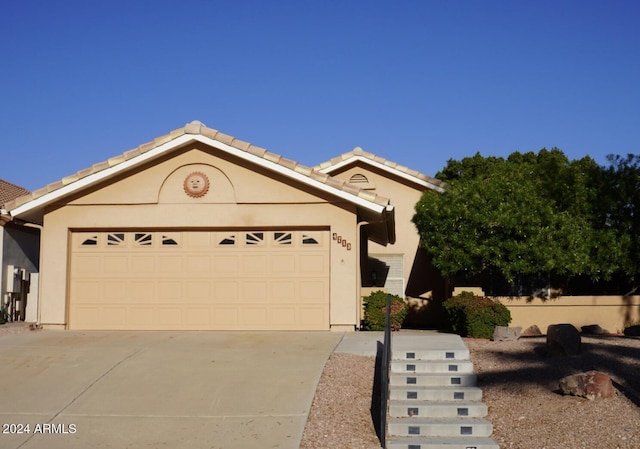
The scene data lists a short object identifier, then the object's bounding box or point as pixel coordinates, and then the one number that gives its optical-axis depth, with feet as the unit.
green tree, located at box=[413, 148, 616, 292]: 58.65
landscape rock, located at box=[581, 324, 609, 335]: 57.11
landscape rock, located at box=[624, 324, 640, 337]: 56.49
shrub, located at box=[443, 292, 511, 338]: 49.27
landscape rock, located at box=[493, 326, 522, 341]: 47.14
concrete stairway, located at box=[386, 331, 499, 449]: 29.71
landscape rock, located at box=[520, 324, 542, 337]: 57.57
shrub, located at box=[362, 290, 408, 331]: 53.36
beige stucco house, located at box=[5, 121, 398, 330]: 51.65
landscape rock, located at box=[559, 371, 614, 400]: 31.60
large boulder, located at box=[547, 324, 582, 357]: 39.60
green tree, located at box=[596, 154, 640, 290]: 61.52
